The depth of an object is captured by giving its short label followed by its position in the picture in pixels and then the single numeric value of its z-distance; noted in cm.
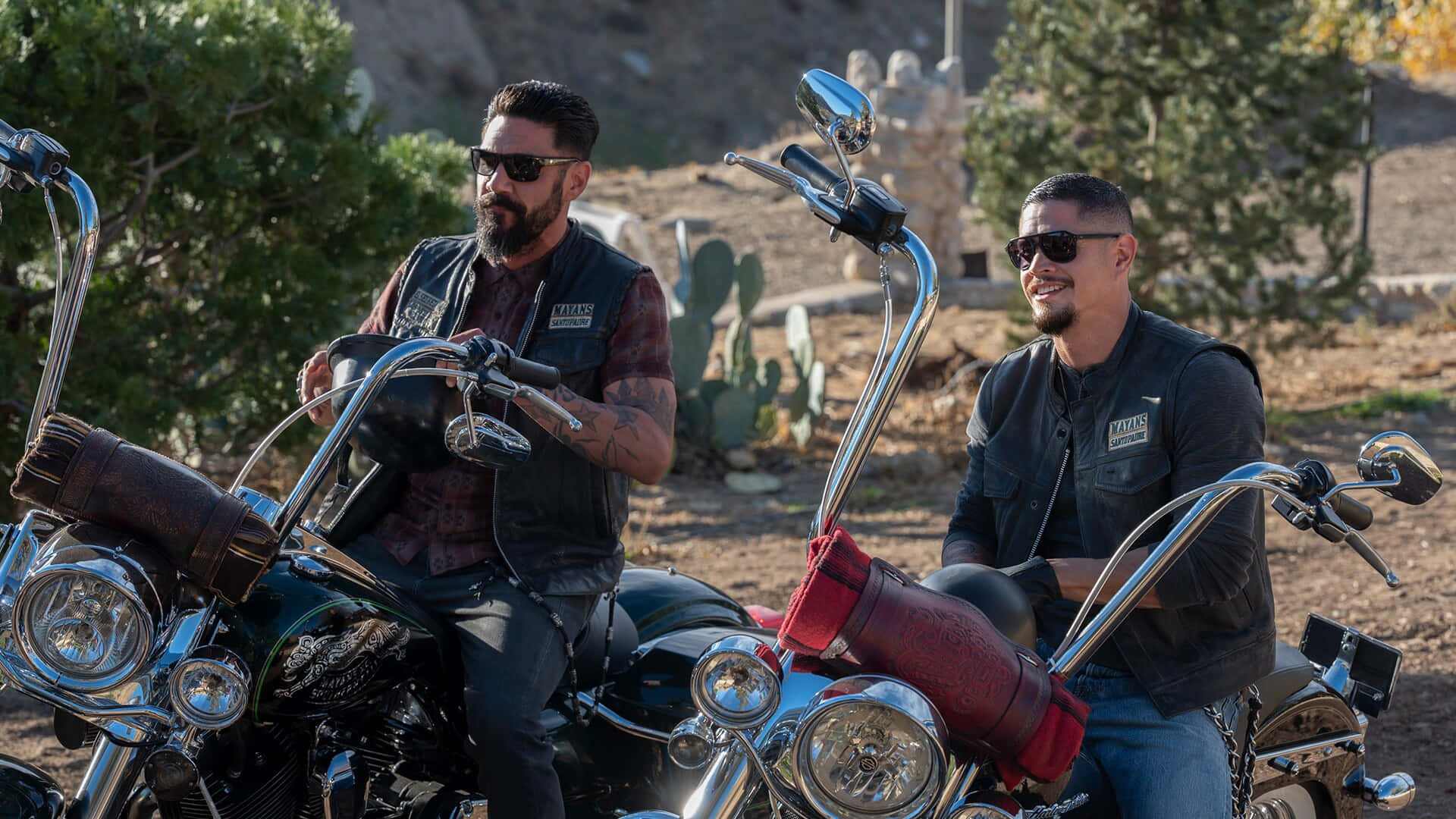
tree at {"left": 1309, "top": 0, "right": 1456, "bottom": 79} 1994
